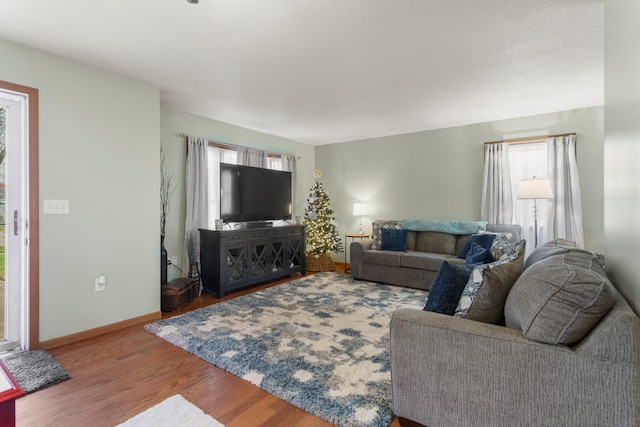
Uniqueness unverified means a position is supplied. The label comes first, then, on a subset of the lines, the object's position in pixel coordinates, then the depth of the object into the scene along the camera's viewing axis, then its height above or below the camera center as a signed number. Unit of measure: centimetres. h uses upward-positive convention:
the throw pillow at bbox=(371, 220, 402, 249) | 475 -25
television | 431 +30
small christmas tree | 554 -25
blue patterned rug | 180 -110
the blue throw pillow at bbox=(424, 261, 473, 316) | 164 -43
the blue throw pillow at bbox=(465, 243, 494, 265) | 241 -37
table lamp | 552 +7
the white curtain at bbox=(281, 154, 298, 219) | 558 +85
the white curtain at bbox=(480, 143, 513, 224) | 436 +38
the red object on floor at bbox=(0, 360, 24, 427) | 99 -63
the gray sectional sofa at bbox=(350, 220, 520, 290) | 412 -62
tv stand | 387 -62
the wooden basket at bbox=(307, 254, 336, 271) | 548 -92
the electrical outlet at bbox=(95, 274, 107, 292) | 278 -65
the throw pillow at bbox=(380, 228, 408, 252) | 457 -42
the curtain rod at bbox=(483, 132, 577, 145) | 405 +103
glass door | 240 -4
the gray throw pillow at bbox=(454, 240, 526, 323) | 150 -42
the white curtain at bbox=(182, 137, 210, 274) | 411 +34
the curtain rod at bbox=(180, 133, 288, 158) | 439 +104
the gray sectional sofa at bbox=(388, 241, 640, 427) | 108 -60
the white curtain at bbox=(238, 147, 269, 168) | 478 +93
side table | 528 -50
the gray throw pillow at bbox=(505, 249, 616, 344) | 114 -36
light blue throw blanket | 434 -20
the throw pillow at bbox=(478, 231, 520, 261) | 286 -33
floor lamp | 365 +29
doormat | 197 -111
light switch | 250 +6
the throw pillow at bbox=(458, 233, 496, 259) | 379 -37
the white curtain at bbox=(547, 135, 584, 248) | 392 +29
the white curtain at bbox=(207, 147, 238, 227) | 448 +47
